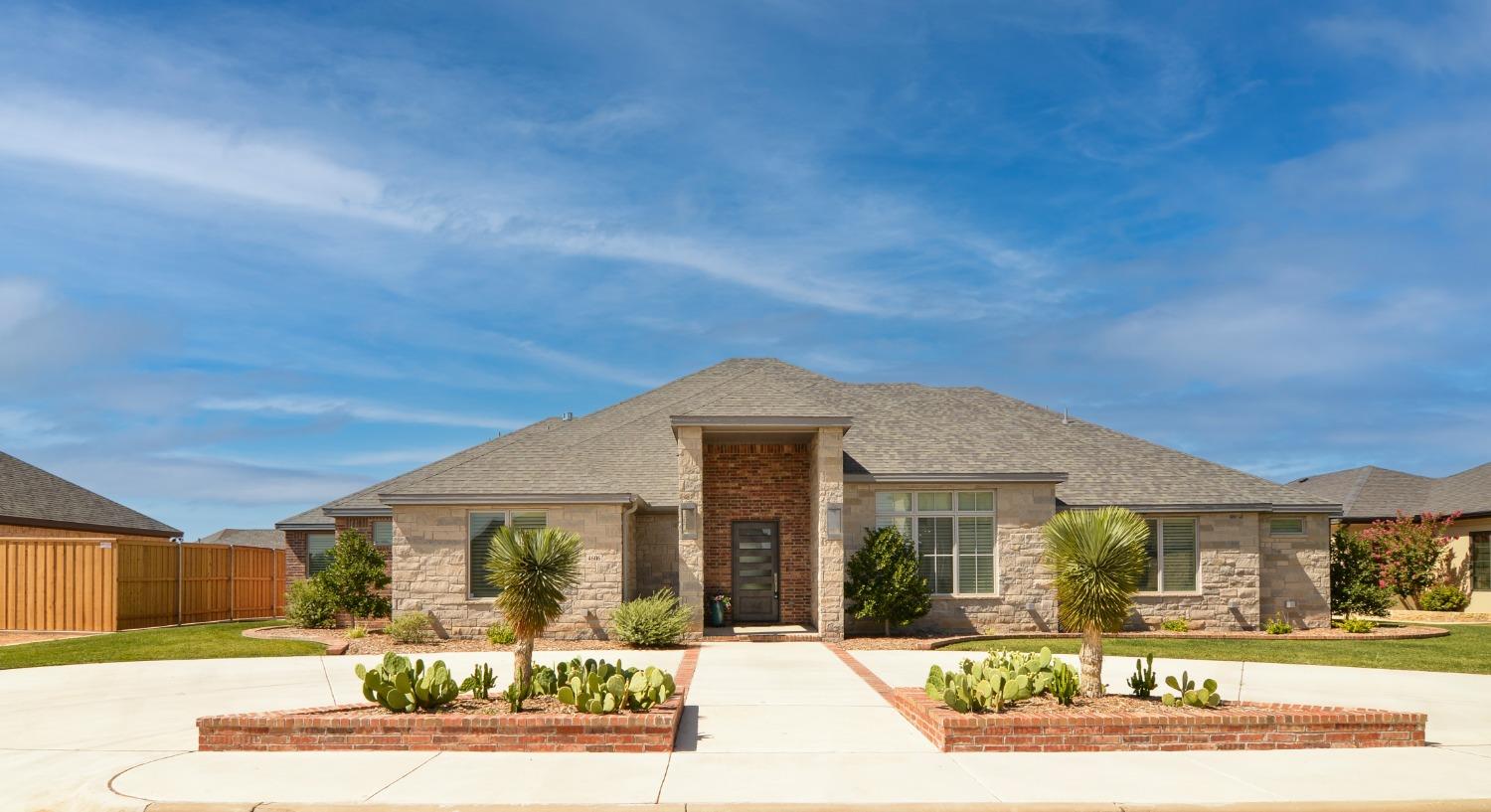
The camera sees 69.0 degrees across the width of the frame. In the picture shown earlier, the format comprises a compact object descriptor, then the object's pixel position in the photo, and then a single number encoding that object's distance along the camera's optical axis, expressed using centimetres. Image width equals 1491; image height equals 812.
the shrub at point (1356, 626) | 2389
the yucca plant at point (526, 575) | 1208
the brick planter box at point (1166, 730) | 1048
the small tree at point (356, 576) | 2498
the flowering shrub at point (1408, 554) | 3195
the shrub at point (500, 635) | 2077
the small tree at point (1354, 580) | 2550
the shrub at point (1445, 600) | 3189
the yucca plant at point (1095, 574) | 1189
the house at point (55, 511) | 3066
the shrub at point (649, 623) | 1995
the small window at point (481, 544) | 2192
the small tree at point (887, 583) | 2161
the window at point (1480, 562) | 3219
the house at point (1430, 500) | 3253
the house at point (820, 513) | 2150
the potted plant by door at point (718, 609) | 2339
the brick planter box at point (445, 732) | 1038
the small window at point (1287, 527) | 2497
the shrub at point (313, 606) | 2498
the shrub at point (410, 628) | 2094
